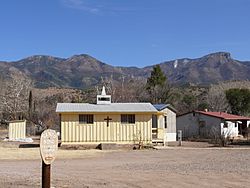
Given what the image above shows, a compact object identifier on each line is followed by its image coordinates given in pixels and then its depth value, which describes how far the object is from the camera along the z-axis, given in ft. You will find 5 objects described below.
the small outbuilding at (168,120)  152.54
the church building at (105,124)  115.85
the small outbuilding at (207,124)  169.17
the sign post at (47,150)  39.06
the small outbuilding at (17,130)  145.38
